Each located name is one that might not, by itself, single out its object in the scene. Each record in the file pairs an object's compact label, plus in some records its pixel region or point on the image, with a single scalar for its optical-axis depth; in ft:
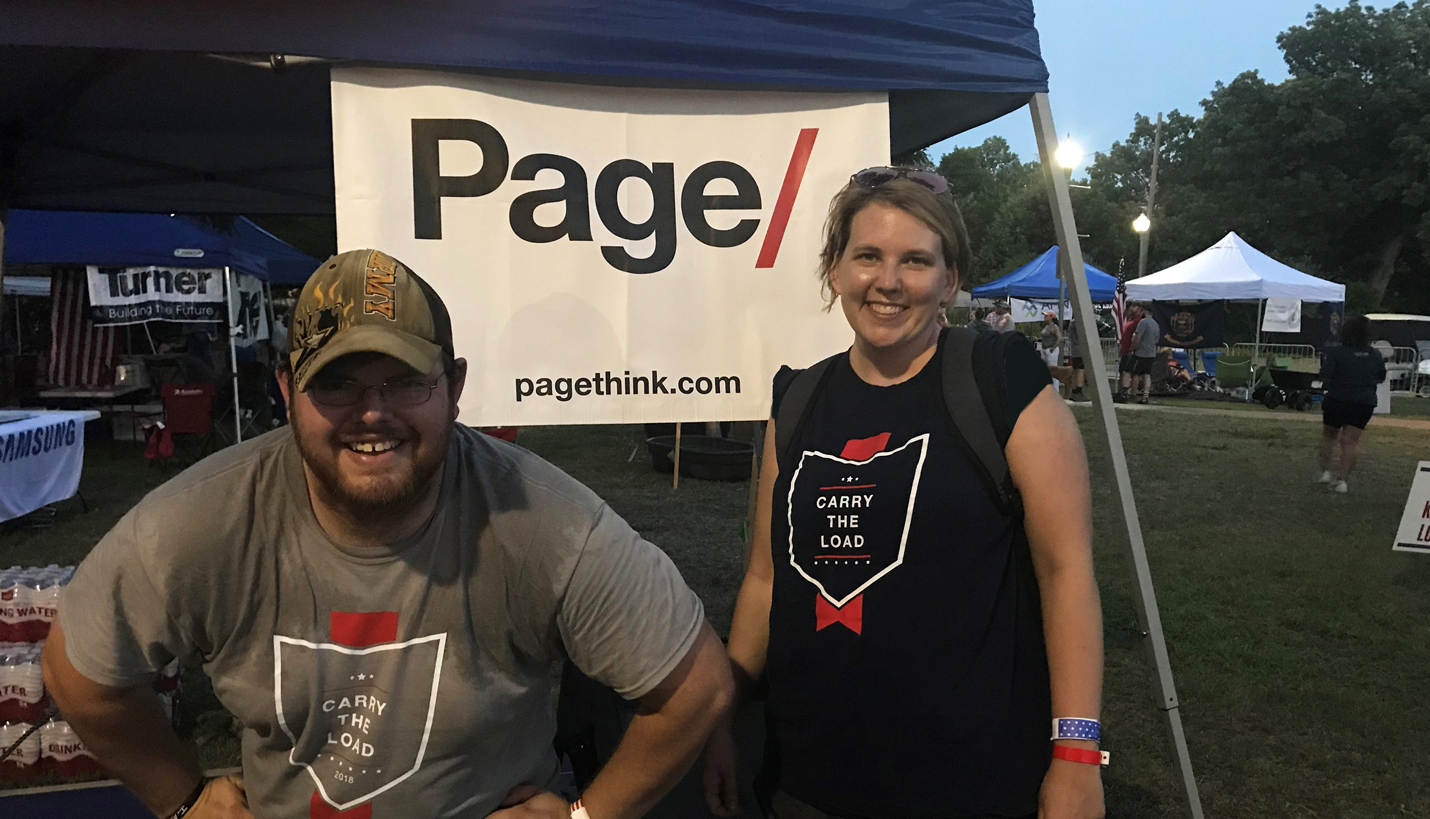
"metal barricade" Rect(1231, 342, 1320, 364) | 70.18
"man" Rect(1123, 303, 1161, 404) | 55.62
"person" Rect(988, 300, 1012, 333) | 66.54
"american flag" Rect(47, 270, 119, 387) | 37.29
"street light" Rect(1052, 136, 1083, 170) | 75.51
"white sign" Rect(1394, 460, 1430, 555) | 16.10
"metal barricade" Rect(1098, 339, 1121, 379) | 78.86
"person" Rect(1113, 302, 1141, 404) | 58.44
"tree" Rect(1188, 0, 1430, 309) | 107.45
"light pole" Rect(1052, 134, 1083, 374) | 61.51
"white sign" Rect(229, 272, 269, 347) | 37.91
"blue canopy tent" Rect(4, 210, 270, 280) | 31.37
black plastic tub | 29.96
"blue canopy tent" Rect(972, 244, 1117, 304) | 68.80
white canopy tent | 56.75
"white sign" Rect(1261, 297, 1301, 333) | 66.18
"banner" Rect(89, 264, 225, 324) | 34.73
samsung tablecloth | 21.75
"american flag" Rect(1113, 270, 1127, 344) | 60.59
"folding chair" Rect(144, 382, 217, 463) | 31.55
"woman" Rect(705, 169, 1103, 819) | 4.97
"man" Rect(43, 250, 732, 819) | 4.41
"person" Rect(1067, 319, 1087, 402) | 57.03
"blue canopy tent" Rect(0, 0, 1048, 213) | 6.64
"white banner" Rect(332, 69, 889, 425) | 7.60
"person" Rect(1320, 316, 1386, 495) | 28.60
